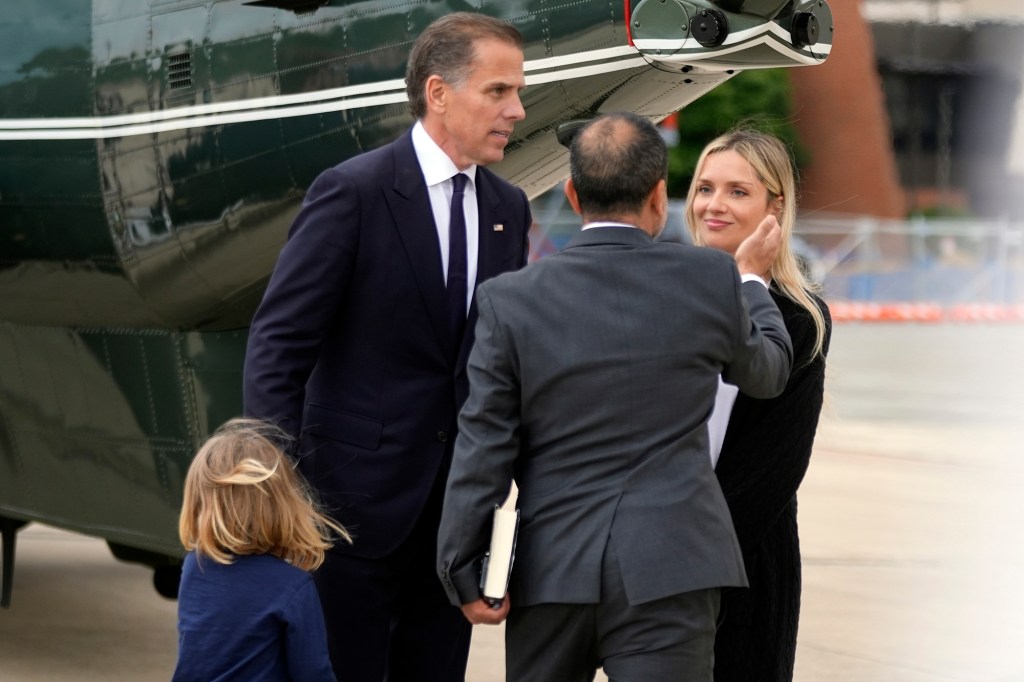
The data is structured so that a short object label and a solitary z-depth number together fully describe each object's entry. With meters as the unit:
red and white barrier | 51.56
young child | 5.46
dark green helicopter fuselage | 7.63
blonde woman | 5.96
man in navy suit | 5.93
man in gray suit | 5.00
